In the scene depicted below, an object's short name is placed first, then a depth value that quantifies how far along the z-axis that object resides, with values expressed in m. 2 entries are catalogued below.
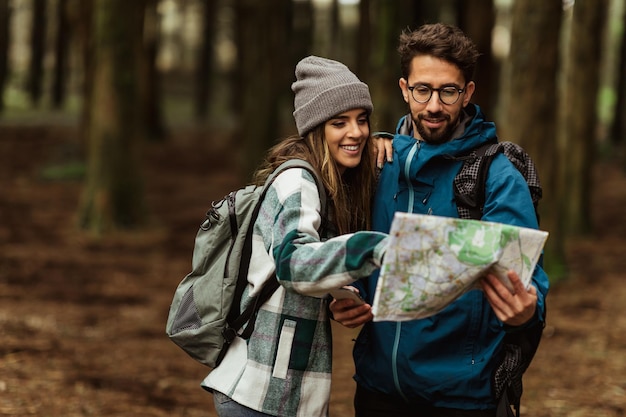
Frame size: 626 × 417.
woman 3.05
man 3.14
